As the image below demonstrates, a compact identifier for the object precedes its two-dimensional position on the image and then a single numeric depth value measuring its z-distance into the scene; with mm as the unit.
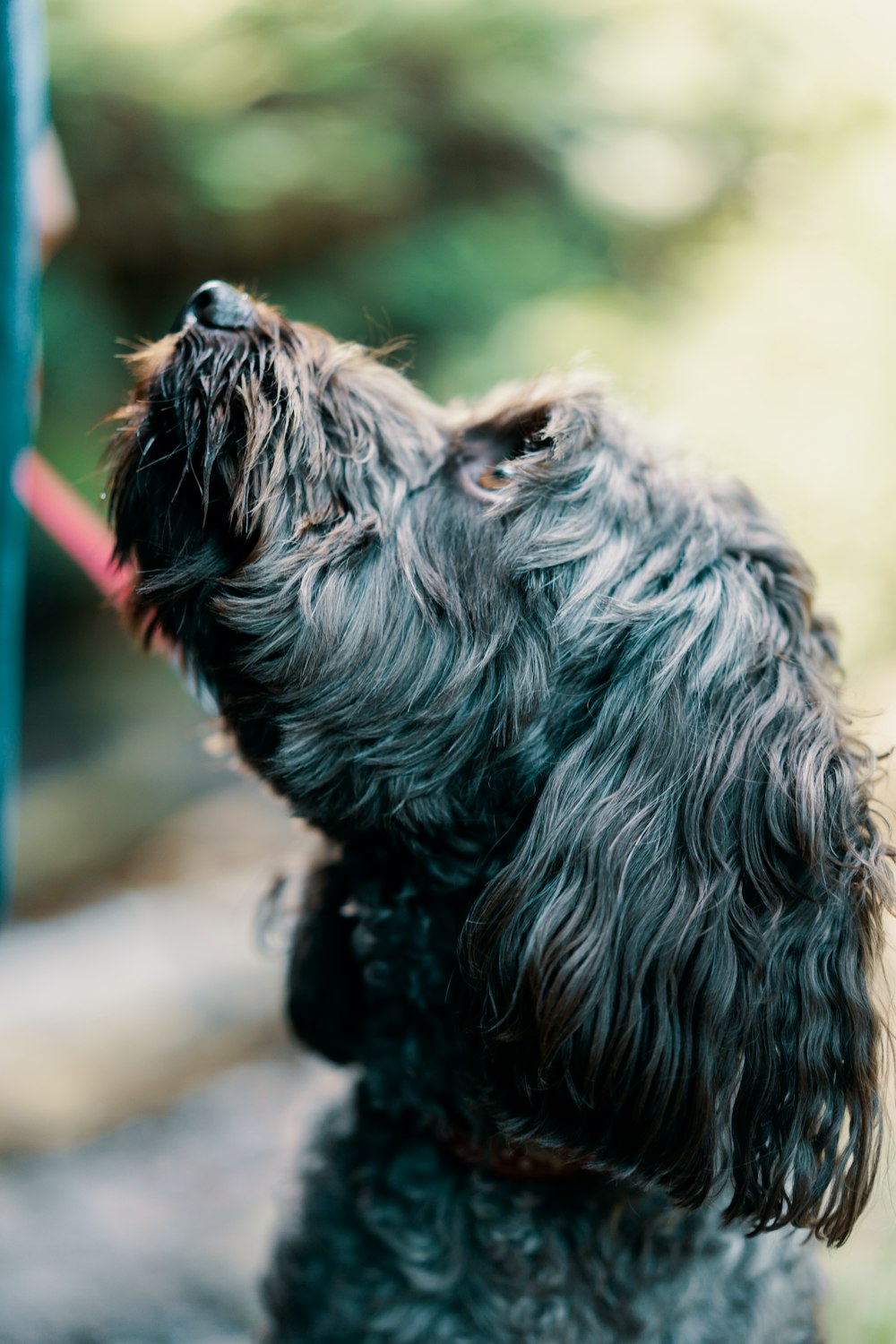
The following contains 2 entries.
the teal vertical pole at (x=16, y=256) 825
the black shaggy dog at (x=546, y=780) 751
